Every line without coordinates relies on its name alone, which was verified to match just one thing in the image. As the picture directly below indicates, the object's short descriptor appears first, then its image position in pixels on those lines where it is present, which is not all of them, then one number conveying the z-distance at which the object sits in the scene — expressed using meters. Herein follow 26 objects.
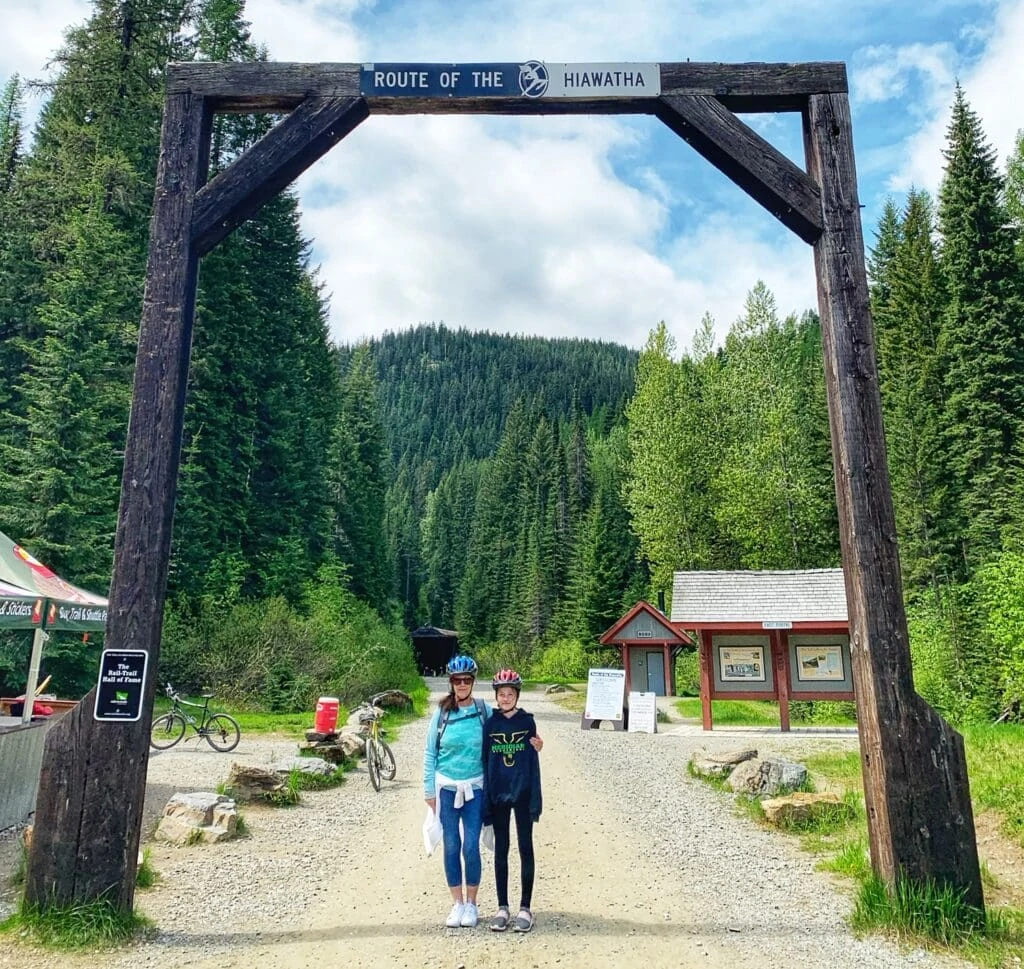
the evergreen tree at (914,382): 25.83
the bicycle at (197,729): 13.82
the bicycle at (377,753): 10.81
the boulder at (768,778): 9.31
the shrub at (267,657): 20.47
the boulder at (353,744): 12.67
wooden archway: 4.47
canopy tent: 7.99
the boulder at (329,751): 11.93
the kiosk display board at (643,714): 18.91
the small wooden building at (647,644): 26.25
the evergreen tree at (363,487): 42.25
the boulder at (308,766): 10.76
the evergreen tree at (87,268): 18.84
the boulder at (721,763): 11.14
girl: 4.64
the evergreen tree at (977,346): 24.34
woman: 4.69
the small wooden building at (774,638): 18.45
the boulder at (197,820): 7.15
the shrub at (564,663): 44.88
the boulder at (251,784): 9.05
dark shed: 61.28
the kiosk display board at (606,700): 19.36
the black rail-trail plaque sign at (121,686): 4.65
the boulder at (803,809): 7.78
